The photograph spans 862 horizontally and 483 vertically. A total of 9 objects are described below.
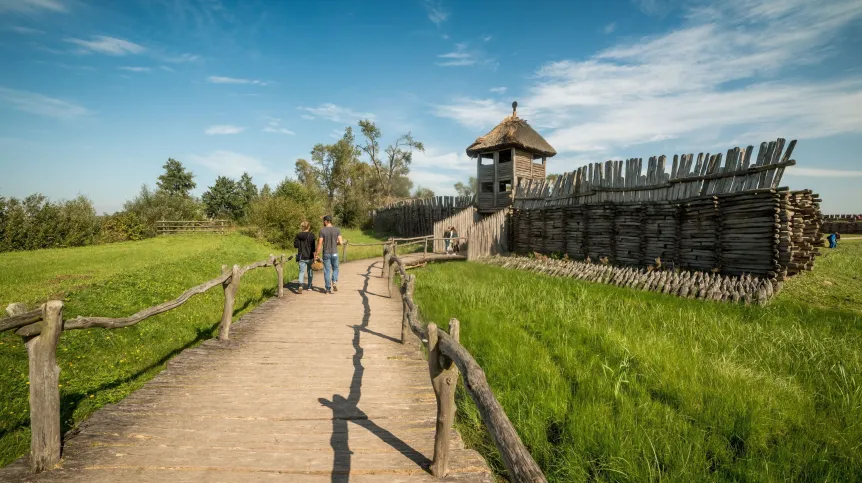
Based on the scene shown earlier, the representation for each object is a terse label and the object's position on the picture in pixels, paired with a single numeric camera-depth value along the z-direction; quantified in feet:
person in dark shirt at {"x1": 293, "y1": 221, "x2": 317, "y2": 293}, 32.01
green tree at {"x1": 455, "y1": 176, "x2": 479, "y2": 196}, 386.11
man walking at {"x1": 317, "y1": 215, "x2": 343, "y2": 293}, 30.99
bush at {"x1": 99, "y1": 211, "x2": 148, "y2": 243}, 102.83
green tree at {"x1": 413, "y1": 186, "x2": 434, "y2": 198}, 338.34
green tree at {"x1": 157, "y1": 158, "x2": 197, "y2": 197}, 204.33
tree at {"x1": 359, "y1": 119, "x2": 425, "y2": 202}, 164.14
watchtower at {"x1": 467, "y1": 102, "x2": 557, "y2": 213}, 77.15
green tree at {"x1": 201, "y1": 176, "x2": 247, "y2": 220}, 174.09
